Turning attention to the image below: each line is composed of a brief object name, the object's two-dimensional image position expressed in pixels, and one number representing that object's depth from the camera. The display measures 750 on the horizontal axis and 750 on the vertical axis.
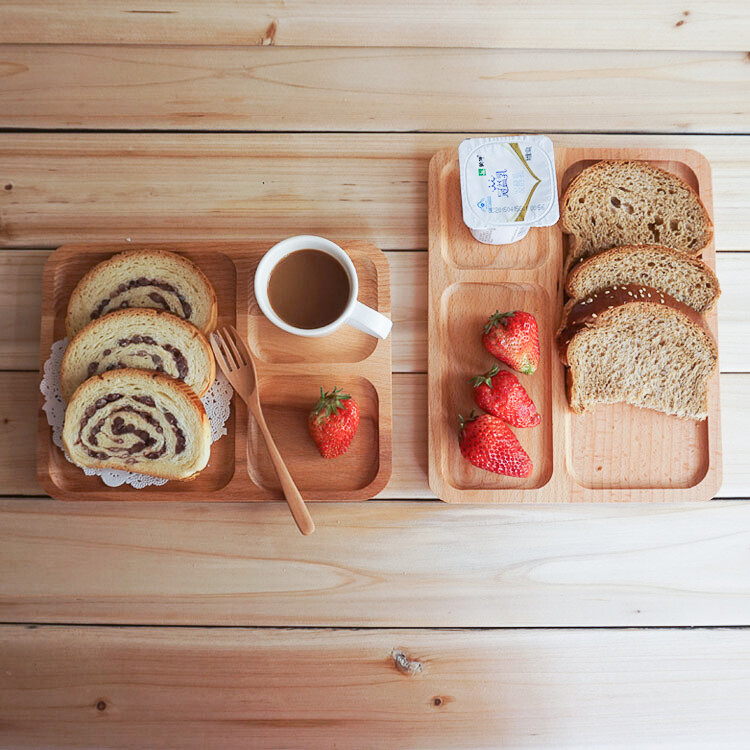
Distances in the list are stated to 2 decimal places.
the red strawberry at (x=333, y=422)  0.76
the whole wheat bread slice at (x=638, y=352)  0.78
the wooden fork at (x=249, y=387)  0.76
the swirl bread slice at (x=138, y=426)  0.76
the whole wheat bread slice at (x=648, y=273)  0.78
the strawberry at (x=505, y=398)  0.77
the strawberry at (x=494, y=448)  0.76
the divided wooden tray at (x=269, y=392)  0.78
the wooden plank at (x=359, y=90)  0.82
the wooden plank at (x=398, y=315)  0.80
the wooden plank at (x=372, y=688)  0.79
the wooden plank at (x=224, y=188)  0.81
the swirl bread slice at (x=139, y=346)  0.76
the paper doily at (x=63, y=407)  0.77
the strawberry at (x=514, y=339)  0.77
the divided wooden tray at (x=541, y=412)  0.79
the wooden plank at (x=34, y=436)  0.80
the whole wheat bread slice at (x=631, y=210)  0.80
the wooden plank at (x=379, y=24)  0.82
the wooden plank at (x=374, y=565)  0.79
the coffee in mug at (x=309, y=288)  0.75
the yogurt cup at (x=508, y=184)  0.76
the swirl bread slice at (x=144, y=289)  0.78
